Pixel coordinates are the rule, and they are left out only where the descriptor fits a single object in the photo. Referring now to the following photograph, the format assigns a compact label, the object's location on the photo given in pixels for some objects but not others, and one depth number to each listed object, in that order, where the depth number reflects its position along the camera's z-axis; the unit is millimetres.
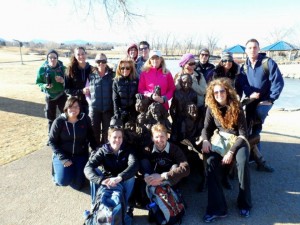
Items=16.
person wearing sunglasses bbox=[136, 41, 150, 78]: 5312
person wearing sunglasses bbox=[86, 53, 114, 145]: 4457
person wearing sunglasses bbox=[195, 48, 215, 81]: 4924
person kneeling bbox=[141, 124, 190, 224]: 3244
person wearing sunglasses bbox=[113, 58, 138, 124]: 4262
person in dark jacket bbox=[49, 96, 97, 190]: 3947
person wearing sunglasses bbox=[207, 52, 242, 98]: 4699
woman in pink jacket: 4250
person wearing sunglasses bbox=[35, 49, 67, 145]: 5289
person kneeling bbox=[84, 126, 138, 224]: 3268
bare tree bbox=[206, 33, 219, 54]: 86375
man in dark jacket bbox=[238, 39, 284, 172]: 4445
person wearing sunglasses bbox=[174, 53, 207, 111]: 4344
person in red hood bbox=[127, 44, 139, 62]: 5221
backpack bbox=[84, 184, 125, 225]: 2908
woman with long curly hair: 3357
